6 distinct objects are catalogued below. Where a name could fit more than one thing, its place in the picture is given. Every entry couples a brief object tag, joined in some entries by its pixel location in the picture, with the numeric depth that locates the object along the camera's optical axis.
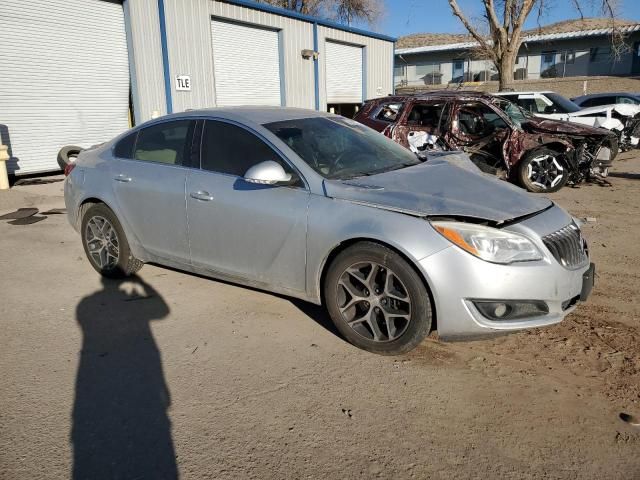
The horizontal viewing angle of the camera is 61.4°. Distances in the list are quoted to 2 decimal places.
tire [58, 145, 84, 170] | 9.96
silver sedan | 3.21
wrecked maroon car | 9.25
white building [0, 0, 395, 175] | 11.88
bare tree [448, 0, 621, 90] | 22.59
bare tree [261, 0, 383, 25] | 37.12
